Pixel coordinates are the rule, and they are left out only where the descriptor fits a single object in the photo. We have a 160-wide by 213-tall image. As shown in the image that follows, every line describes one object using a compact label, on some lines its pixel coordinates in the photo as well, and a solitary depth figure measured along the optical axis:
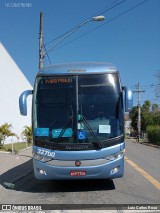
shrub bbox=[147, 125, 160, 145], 23.16
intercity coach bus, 5.21
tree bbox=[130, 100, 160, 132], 38.04
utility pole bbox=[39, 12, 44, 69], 12.03
